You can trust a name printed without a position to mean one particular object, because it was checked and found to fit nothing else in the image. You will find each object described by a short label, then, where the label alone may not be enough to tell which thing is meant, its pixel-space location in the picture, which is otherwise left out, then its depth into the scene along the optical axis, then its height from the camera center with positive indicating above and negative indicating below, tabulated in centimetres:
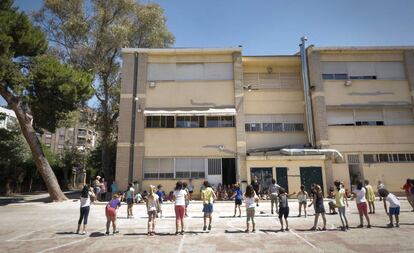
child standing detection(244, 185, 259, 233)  1058 -63
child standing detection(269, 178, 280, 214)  1481 -41
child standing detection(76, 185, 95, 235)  1037 -64
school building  2312 +542
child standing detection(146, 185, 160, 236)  1012 -72
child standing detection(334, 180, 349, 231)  1058 -52
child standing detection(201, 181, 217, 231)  1077 -59
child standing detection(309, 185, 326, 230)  1060 -68
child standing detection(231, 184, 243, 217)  1441 -61
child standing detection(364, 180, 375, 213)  1380 -48
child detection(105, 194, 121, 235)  1023 -86
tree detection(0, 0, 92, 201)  2103 +706
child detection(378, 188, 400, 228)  1070 -85
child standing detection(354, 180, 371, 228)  1084 -61
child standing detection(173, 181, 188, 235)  1013 -57
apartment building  7312 +1219
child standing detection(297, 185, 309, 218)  1395 -57
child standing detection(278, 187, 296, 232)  1052 -70
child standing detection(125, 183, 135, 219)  1440 -71
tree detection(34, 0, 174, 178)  2949 +1479
